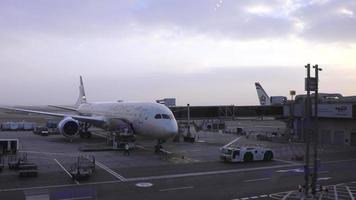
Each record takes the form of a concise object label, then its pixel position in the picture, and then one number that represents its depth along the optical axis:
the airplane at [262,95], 99.44
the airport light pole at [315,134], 22.66
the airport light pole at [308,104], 22.38
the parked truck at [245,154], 37.50
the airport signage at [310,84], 22.52
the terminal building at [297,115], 53.62
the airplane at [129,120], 43.34
